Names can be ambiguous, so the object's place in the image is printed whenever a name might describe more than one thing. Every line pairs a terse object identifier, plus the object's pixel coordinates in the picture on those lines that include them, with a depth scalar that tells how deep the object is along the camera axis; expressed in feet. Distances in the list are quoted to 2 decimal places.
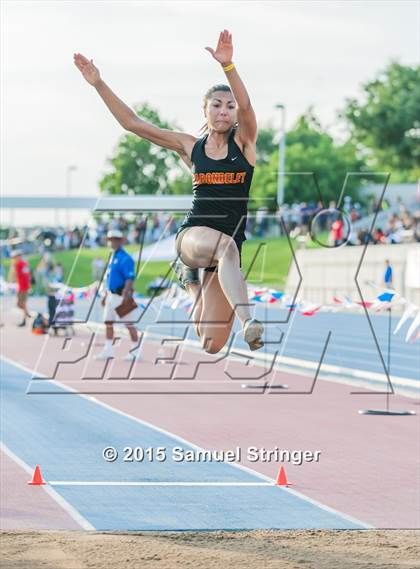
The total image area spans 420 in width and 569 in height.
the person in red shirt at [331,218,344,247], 95.91
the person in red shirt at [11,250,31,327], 97.25
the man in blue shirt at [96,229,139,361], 60.49
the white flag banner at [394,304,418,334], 38.34
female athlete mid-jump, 19.63
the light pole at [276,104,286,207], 156.01
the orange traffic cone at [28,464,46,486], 34.96
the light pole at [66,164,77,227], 220.66
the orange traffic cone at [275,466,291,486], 36.06
